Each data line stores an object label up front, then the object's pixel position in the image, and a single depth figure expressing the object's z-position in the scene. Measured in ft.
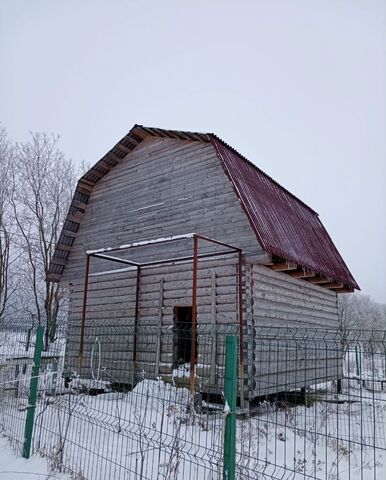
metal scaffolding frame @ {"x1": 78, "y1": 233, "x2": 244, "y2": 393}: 31.16
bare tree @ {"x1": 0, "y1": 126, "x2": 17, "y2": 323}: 83.23
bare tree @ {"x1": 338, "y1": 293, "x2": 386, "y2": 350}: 167.75
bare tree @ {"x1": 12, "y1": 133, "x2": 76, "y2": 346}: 84.89
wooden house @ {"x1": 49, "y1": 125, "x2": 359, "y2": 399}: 35.29
